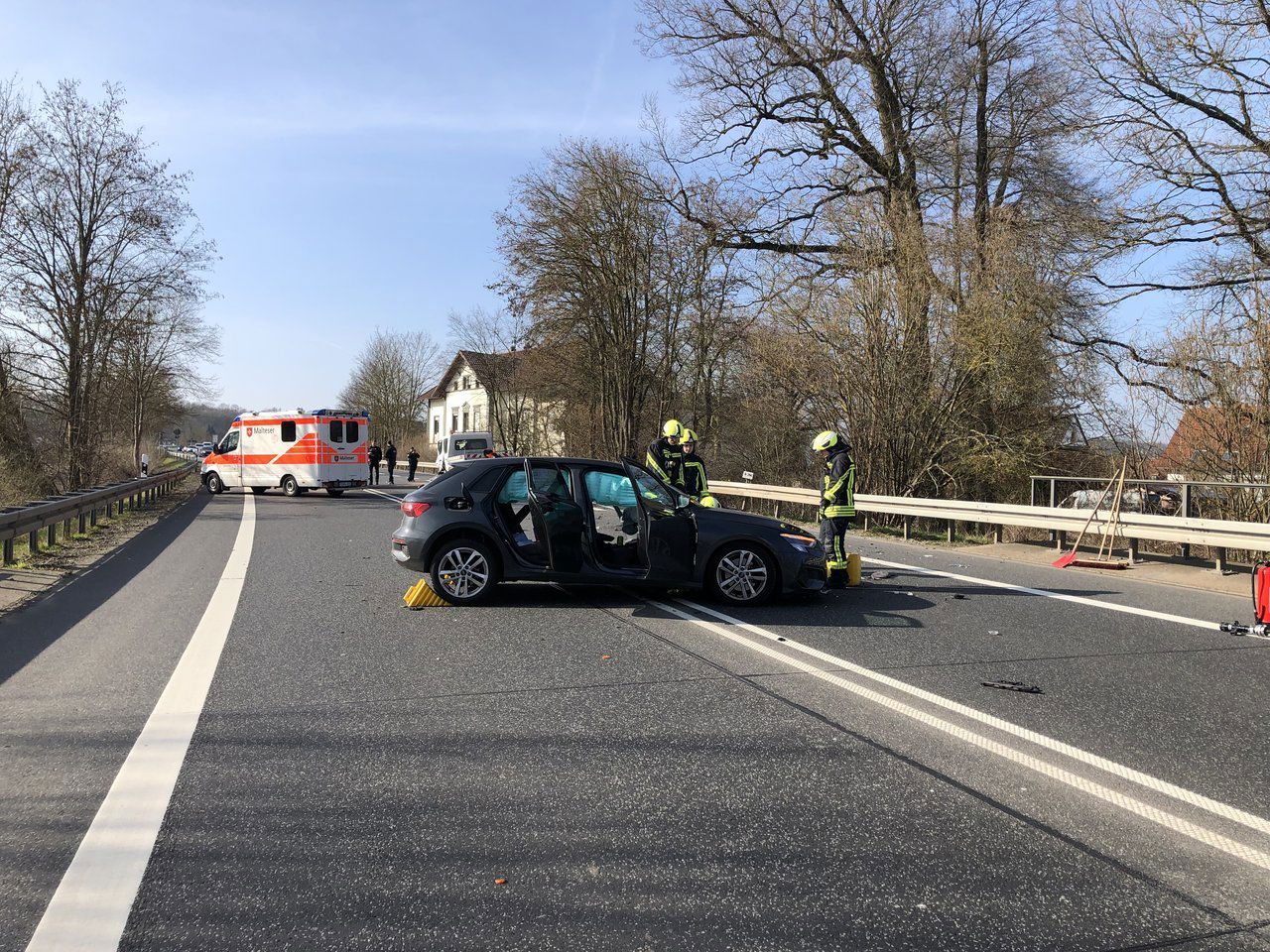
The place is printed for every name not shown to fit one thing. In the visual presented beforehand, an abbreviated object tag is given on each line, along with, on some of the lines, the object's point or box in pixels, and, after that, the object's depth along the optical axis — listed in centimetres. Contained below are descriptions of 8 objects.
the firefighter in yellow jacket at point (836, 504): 990
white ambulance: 2778
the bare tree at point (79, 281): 2417
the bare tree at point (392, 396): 7500
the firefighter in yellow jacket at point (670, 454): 1098
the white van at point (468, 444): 3806
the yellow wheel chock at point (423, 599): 864
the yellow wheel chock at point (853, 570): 996
